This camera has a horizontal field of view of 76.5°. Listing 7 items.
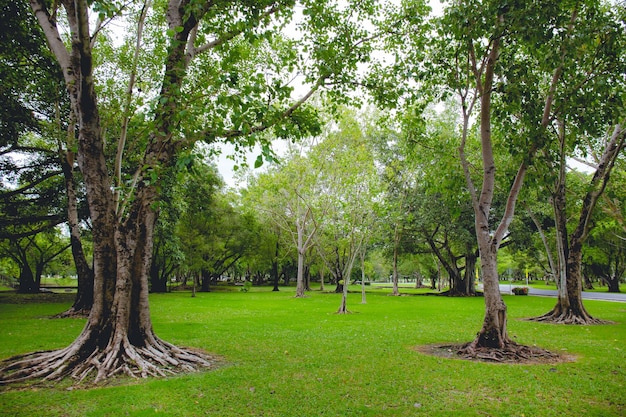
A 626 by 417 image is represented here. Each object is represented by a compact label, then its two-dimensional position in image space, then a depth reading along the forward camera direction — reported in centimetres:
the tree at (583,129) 802
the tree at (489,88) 799
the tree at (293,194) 2938
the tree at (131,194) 710
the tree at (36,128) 1170
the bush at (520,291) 3884
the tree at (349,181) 1973
